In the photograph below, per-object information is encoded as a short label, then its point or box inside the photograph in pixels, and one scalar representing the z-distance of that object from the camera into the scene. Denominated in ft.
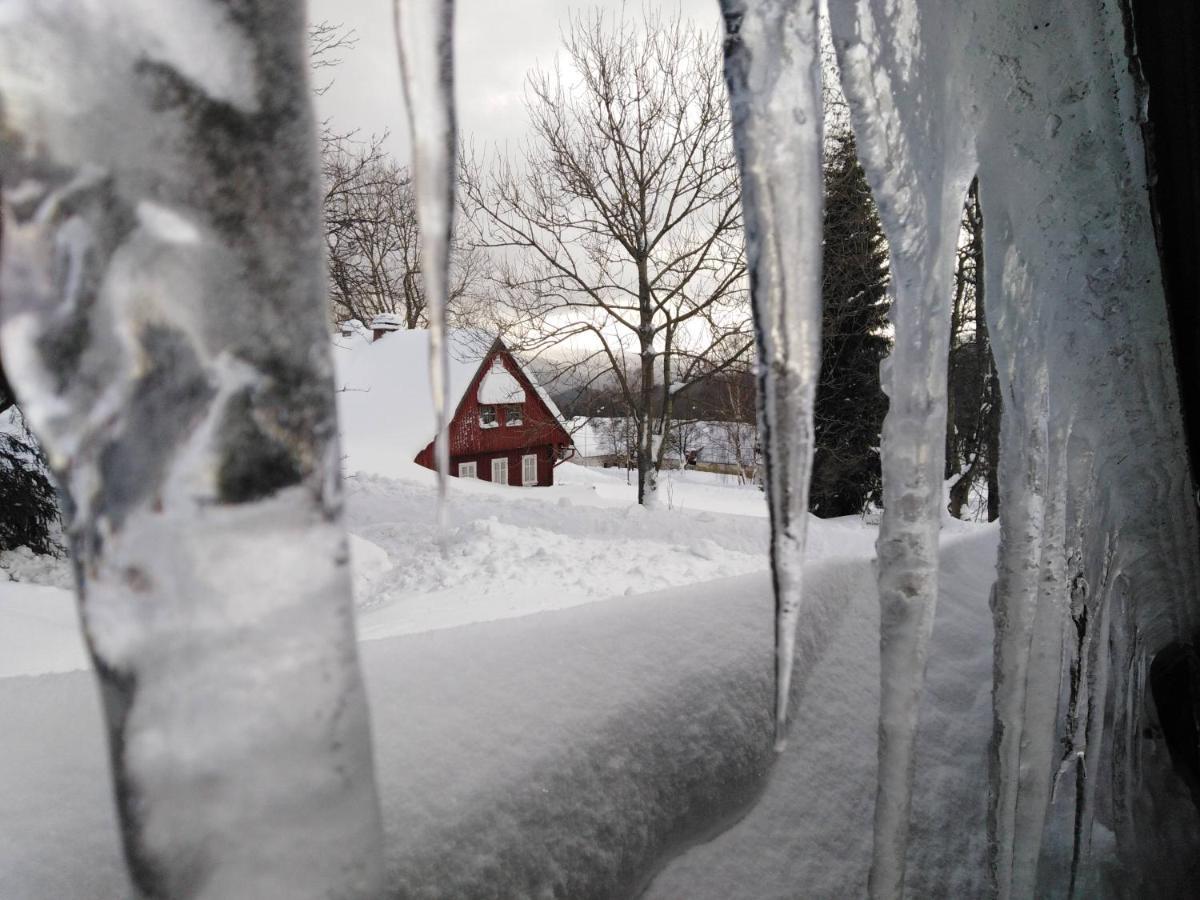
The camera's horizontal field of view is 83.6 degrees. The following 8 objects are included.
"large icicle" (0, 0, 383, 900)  1.12
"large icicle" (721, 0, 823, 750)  1.89
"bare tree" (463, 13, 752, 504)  32.89
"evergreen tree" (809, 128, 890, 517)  25.90
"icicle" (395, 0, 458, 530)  1.49
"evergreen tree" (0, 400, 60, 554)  21.42
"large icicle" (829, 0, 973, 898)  2.71
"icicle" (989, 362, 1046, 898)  3.55
